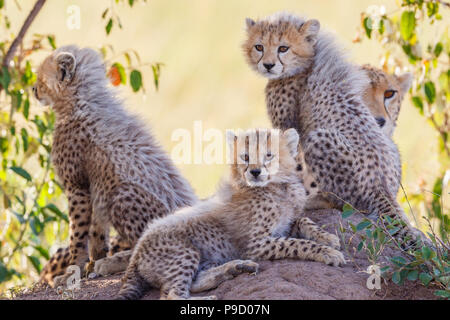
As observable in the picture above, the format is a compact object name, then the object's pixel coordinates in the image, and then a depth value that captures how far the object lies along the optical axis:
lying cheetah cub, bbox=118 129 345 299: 7.57
